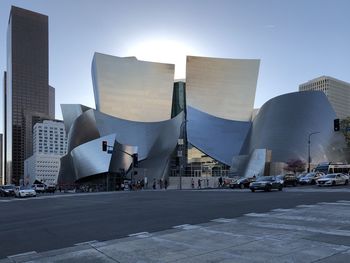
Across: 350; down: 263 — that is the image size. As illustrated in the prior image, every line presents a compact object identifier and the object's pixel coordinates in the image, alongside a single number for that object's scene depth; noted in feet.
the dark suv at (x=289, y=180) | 171.94
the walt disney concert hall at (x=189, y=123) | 267.39
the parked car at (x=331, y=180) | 152.15
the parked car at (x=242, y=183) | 167.32
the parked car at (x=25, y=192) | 153.38
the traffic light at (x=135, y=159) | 193.42
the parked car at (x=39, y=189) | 240.32
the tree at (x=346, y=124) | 299.38
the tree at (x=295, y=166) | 264.11
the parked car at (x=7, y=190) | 183.42
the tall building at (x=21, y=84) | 625.41
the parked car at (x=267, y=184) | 119.34
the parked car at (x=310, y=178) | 178.40
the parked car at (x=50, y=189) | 229.76
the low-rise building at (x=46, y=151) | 476.95
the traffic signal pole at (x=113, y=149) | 170.08
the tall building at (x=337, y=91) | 459.97
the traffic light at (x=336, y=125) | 136.15
